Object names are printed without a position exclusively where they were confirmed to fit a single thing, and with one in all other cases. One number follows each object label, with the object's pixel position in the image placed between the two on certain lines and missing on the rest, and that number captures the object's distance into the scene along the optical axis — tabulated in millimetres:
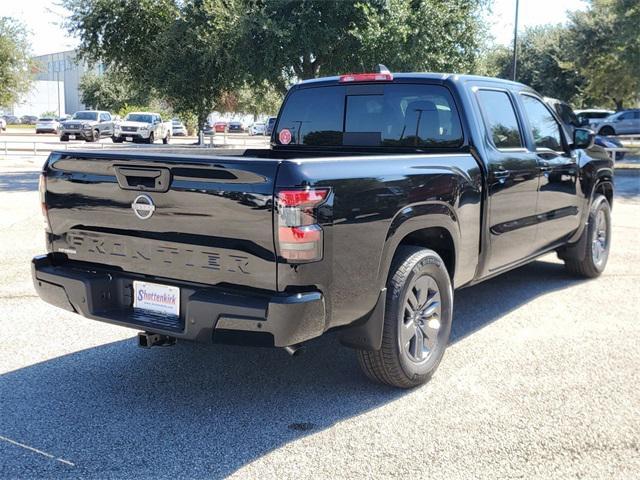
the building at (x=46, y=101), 105125
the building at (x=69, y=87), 110875
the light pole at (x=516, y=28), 28964
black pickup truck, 3301
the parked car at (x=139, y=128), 38094
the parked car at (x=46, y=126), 55375
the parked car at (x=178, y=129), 57250
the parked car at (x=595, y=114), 38038
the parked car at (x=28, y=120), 83788
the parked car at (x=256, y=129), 62969
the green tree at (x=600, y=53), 29455
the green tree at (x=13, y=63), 29523
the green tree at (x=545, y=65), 47706
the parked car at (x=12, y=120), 85000
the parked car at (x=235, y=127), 68812
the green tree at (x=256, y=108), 37056
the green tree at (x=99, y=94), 71562
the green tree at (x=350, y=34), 15750
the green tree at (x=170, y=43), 17391
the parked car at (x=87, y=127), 40094
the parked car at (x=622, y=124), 35062
